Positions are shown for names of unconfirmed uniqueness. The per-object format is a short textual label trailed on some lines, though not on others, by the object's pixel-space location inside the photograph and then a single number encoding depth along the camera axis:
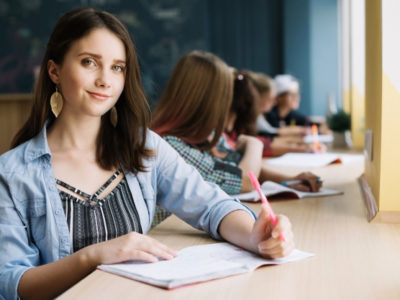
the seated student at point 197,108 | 2.04
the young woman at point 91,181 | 1.10
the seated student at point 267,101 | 4.29
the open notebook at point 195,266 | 0.99
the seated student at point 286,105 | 5.11
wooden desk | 0.94
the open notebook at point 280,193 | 1.81
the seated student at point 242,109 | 2.84
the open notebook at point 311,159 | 2.69
